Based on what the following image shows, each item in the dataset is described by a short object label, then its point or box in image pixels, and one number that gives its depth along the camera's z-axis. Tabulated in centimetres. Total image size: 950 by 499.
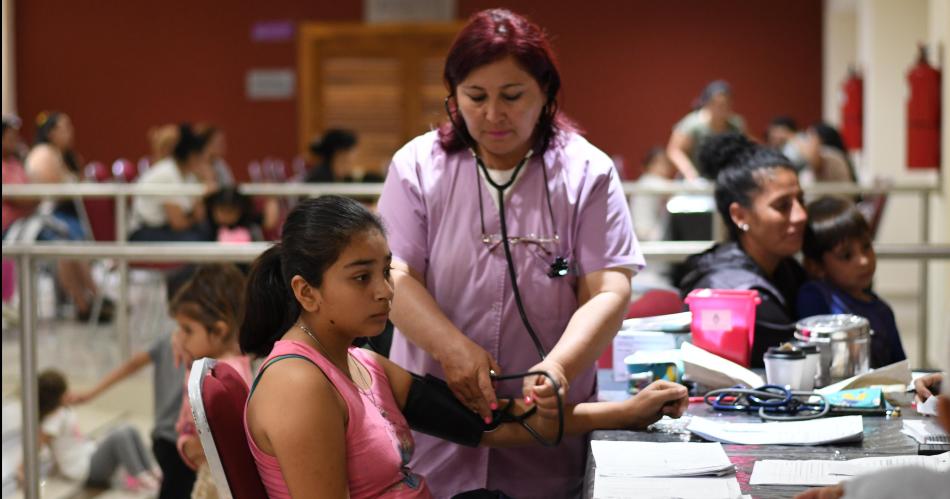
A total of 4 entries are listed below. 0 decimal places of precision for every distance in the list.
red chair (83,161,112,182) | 984
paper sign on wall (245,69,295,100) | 1241
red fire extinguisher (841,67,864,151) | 927
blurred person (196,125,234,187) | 810
